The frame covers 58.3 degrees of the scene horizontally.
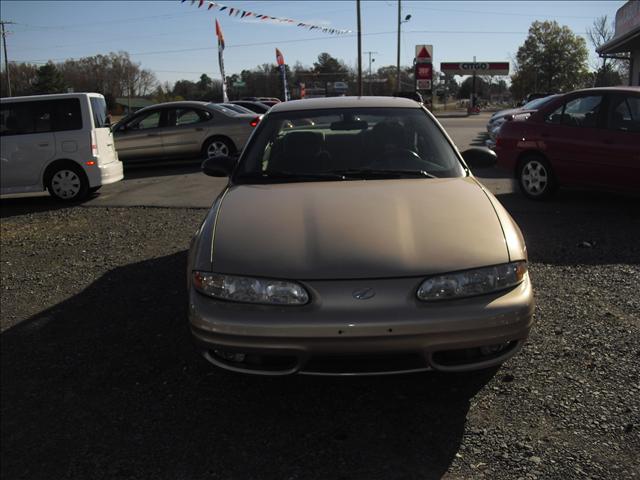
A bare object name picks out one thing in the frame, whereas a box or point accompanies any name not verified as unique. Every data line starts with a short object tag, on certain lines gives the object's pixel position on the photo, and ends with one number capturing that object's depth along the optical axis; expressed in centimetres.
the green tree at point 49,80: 6202
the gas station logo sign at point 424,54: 2933
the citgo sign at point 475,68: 5406
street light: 4719
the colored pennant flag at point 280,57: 3703
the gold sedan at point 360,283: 249
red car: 664
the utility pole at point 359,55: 3823
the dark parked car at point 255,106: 1808
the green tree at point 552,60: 5778
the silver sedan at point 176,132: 1266
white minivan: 866
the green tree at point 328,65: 10875
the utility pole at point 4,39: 5534
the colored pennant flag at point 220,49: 3097
